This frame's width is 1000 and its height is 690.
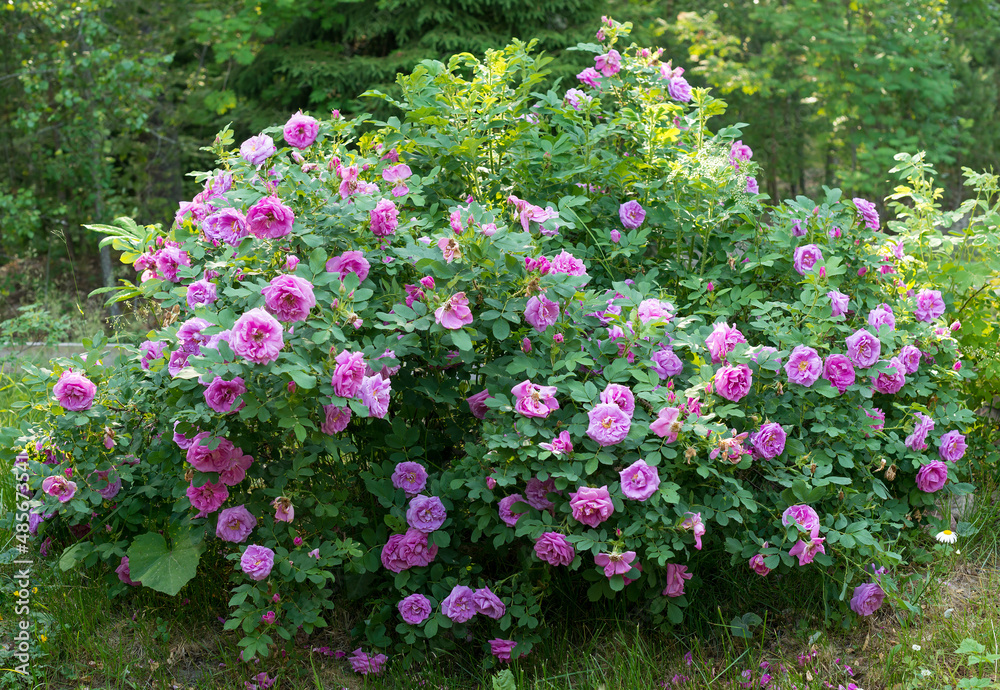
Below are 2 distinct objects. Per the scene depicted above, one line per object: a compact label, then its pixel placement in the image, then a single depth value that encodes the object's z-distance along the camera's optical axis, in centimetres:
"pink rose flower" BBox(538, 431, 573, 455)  189
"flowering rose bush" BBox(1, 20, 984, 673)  193
